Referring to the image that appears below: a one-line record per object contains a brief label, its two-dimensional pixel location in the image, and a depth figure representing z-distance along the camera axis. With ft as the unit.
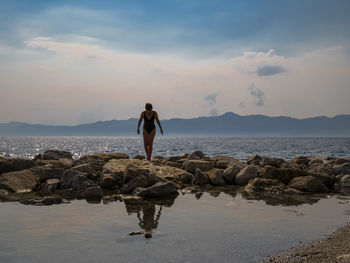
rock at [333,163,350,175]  39.19
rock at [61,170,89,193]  28.58
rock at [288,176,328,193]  29.85
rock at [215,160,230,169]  41.73
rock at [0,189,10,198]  26.55
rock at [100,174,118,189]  30.68
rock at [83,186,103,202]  25.94
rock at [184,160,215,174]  38.40
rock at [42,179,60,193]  29.04
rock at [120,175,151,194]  27.94
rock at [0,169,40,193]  28.02
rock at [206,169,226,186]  33.76
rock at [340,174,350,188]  32.55
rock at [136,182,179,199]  26.05
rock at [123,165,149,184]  30.58
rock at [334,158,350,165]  47.66
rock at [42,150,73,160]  48.73
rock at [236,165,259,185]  33.99
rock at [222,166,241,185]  34.58
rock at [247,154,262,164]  49.51
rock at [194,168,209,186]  33.58
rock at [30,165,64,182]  32.63
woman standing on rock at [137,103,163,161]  42.14
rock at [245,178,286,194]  28.96
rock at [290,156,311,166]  52.60
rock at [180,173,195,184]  34.68
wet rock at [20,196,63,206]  22.90
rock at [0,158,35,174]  34.83
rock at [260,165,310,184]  32.44
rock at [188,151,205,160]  46.70
